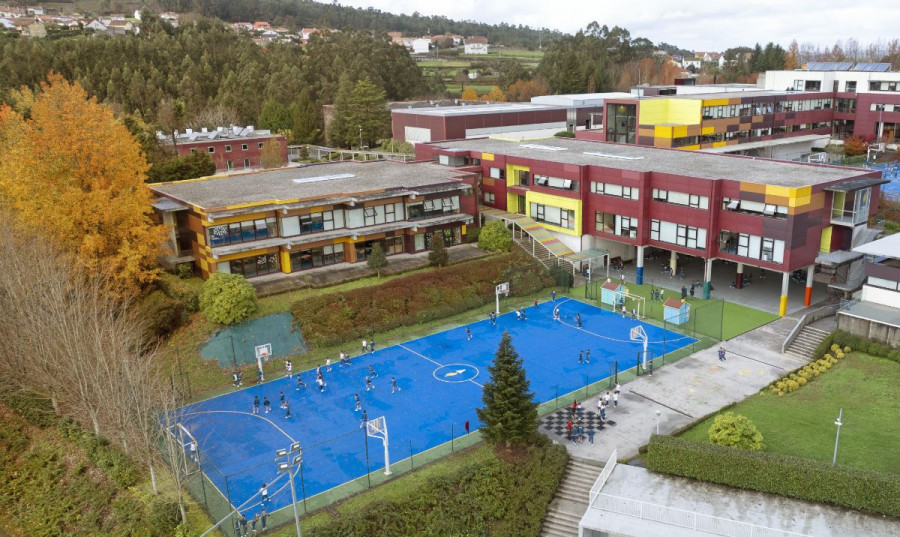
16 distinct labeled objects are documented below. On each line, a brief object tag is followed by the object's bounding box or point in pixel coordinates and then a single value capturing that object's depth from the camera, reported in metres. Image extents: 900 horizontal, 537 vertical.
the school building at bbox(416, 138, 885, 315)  45.72
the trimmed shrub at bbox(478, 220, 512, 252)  56.66
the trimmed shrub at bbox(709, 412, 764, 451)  29.72
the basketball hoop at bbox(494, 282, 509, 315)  49.41
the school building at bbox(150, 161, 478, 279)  49.03
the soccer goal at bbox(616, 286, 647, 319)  49.12
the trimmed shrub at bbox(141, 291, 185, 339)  42.38
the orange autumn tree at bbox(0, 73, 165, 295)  42.69
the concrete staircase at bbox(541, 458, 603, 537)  28.22
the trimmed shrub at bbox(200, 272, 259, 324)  43.75
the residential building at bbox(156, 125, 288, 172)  81.50
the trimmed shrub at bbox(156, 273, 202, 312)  45.53
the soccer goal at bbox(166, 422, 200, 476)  31.01
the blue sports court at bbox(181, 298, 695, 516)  31.69
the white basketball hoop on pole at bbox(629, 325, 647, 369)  41.34
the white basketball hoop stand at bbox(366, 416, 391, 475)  30.33
